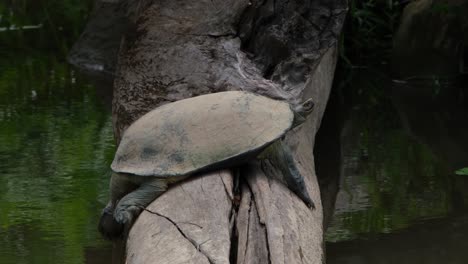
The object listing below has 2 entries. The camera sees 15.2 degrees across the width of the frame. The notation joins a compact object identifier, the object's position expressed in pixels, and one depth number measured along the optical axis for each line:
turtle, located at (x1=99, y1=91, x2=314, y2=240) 7.52
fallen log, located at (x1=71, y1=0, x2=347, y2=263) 9.37
